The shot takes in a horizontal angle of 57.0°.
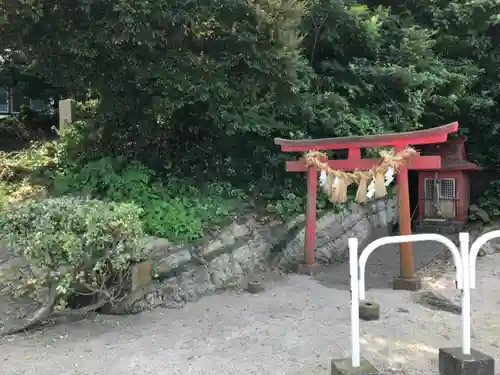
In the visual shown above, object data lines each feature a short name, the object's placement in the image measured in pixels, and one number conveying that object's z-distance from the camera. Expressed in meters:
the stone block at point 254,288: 6.09
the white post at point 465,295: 3.36
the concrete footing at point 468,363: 3.33
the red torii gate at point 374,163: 6.09
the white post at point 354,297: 3.31
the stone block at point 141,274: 5.11
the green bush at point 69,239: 4.15
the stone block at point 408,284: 6.20
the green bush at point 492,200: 9.74
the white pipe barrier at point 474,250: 3.37
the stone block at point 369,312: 4.97
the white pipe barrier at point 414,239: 3.36
